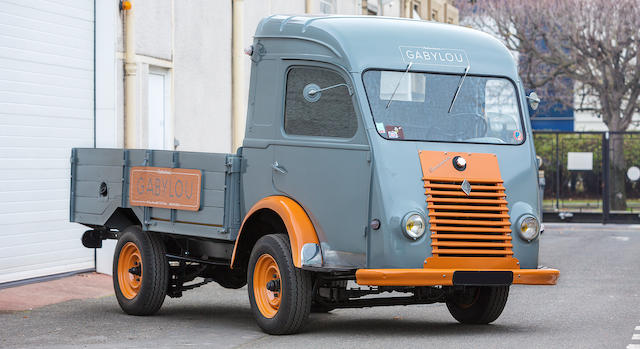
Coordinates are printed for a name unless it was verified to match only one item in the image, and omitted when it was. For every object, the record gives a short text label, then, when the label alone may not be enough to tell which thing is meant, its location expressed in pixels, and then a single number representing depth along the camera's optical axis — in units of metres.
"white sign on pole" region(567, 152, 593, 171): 31.17
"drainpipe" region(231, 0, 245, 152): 20.36
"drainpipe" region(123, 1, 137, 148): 16.28
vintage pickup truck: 9.80
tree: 36.41
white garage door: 14.30
